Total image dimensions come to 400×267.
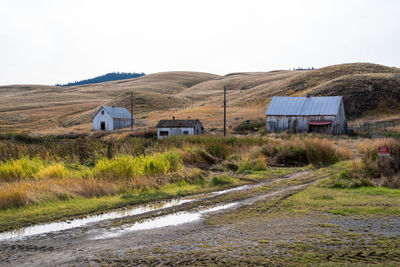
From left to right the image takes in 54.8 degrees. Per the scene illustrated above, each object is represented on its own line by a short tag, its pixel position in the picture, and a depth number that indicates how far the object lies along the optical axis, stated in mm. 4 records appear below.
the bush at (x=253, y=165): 17925
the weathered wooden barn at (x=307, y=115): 51000
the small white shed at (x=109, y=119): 68538
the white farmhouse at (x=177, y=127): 46844
